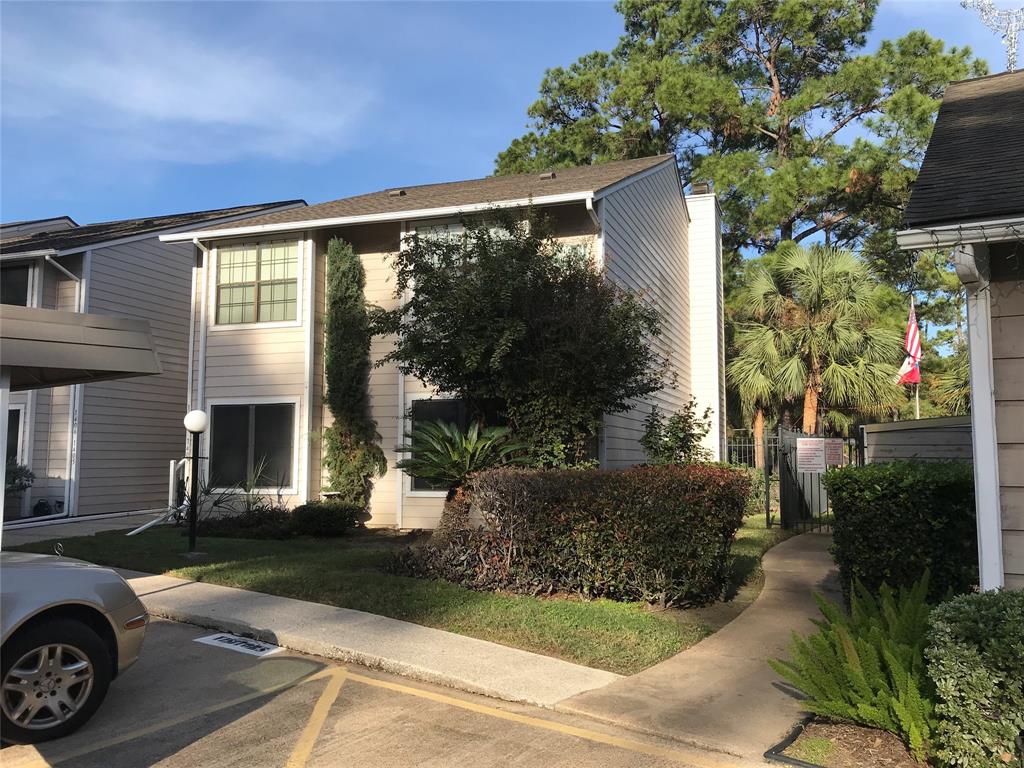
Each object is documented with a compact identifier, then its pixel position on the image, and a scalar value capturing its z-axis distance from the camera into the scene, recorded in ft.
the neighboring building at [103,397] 51.06
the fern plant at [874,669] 13.52
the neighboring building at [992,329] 16.08
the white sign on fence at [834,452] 47.11
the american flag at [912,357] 50.70
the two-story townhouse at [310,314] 45.44
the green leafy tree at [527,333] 32.48
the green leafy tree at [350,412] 46.60
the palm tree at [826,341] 61.31
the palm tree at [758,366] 64.34
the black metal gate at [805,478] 47.01
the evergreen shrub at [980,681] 12.08
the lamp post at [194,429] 33.97
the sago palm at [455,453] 32.40
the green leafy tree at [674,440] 42.91
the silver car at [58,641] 14.10
